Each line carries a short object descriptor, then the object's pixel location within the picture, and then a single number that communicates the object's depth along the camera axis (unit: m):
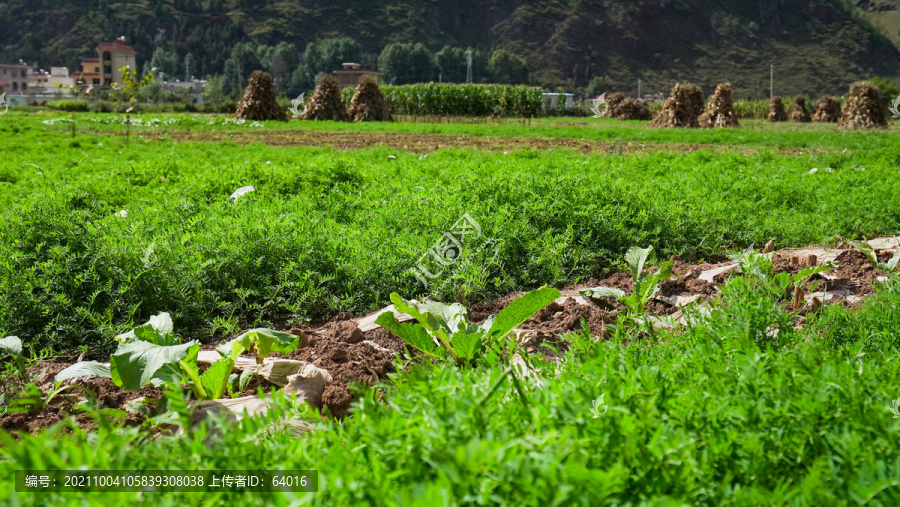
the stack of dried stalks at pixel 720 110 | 29.68
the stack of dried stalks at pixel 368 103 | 35.23
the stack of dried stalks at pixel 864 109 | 27.62
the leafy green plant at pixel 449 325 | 2.79
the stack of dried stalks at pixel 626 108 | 42.12
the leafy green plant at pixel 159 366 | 2.50
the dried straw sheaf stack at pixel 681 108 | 30.17
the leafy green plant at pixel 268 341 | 2.83
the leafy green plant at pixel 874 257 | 4.11
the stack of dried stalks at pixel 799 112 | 42.59
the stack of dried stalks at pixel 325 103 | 34.81
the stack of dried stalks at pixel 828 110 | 39.59
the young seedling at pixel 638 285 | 3.34
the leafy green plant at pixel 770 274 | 3.15
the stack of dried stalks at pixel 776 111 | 42.88
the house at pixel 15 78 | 102.32
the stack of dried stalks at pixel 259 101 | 33.69
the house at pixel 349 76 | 93.83
